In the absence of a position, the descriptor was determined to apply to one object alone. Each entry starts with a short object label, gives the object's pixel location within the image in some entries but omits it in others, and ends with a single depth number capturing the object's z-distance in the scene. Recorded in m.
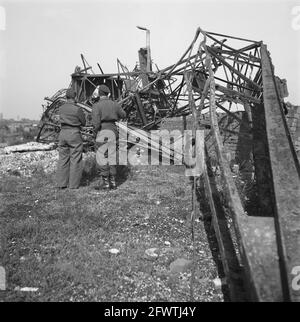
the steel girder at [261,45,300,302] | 2.04
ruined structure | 2.15
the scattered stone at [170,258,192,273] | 3.23
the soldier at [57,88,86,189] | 5.94
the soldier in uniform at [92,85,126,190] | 5.90
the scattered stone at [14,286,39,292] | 2.86
